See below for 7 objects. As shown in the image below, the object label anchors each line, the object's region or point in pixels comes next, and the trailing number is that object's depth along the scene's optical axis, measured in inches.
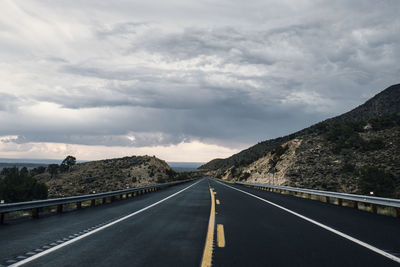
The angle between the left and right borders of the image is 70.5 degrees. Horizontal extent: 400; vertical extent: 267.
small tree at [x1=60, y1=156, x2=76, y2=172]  4333.2
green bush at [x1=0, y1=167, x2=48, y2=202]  2177.7
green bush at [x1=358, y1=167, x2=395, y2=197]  1341.0
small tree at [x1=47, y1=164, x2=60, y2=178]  4159.5
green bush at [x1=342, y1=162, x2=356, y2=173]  1660.2
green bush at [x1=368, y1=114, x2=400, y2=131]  2145.7
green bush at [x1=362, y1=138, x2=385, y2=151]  1846.7
